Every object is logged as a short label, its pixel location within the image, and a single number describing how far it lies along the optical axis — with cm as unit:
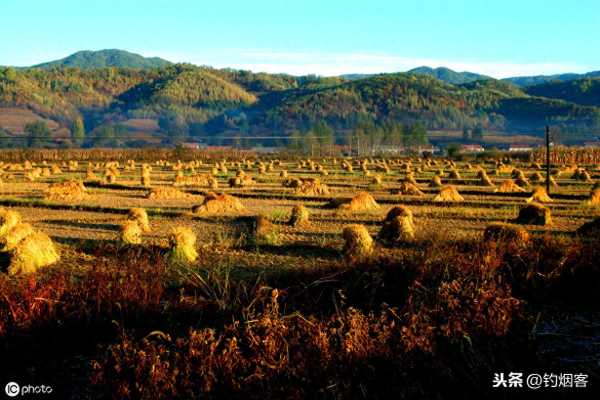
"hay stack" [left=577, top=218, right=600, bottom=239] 1293
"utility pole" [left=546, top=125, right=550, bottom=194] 2514
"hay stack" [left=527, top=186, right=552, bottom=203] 2281
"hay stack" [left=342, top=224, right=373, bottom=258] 1165
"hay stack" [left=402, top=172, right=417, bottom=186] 3402
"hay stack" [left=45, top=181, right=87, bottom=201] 2414
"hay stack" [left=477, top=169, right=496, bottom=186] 3148
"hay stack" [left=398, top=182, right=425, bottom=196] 2574
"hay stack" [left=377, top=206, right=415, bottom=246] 1327
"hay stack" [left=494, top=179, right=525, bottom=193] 2696
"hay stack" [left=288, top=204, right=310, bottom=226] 1639
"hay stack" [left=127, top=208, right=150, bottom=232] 1591
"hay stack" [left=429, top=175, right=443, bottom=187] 3032
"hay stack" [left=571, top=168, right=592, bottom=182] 3558
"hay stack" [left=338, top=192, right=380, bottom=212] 1983
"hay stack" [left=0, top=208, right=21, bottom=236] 1431
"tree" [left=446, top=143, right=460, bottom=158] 7993
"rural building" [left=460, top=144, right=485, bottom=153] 12500
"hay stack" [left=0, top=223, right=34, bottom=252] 1272
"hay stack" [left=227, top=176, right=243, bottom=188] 3192
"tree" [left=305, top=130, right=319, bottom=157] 9414
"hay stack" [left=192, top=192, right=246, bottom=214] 1969
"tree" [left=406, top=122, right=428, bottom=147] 11091
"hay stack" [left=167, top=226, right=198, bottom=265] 1151
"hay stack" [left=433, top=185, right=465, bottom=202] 2294
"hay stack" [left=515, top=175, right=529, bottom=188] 3093
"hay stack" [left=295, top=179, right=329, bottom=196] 2620
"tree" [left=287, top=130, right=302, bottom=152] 9956
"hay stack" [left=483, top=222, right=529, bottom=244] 1065
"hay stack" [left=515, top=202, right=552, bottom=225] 1623
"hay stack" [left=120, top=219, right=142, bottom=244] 1357
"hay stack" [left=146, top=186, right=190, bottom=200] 2545
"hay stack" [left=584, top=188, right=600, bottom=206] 2102
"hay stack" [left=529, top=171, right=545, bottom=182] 3491
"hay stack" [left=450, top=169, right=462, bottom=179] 3646
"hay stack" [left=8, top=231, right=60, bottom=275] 1084
